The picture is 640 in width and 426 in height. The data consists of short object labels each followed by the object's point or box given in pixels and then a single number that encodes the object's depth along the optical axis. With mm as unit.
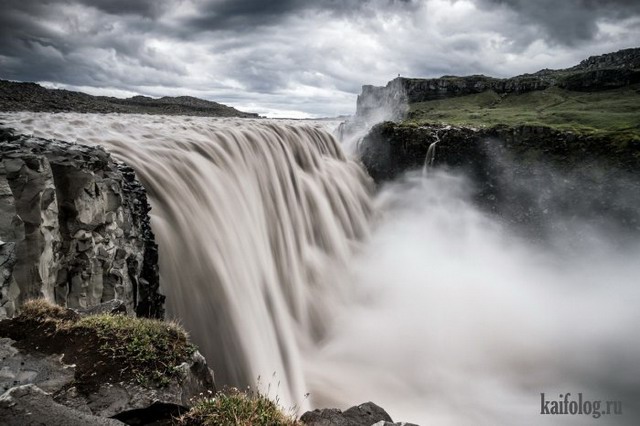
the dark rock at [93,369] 4148
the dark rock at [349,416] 6504
